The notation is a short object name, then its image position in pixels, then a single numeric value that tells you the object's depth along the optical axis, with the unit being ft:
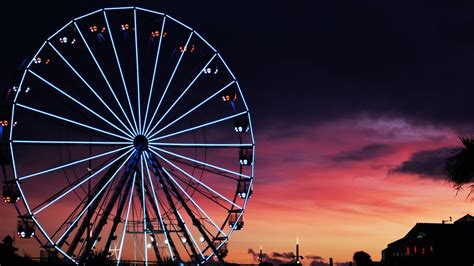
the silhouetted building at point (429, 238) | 295.48
